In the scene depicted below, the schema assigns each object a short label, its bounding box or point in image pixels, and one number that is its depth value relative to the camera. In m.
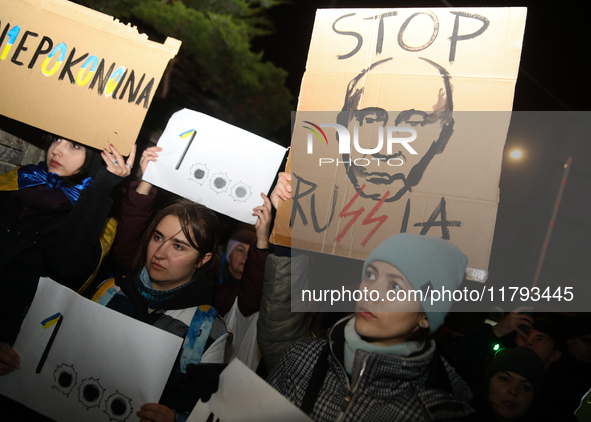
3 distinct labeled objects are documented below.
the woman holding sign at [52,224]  1.38
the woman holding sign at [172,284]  1.25
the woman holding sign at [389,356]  0.93
